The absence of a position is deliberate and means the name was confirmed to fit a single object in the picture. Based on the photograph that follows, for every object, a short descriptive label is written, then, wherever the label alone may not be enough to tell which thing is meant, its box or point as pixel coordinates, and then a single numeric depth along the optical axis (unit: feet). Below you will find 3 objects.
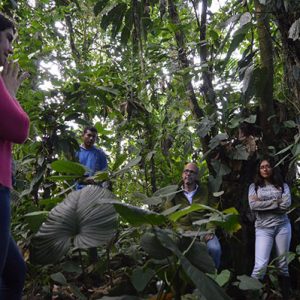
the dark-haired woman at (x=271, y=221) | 8.82
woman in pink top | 3.37
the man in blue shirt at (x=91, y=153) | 10.07
